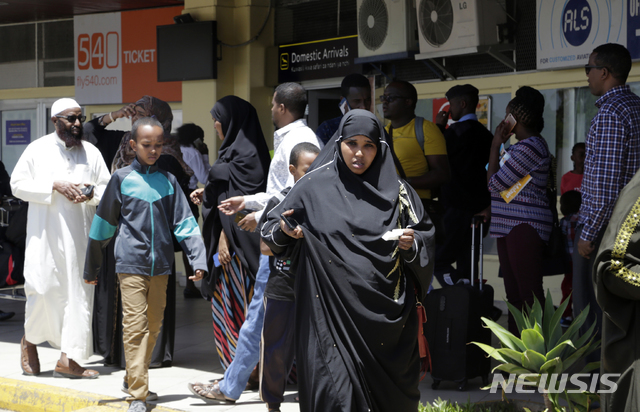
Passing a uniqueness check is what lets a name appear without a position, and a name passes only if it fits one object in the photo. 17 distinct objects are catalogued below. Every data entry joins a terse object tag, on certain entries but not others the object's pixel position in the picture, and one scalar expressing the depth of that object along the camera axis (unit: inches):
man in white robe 433.7
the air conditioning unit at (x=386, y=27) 634.8
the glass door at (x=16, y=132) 1024.2
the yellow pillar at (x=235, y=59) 754.2
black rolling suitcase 392.8
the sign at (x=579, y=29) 530.9
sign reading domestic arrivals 706.2
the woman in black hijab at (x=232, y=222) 406.6
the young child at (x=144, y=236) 366.6
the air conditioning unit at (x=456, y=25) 583.8
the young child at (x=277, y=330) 339.6
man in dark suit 470.0
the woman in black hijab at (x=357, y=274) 261.7
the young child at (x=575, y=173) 577.0
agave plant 304.0
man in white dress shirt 366.9
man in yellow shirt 423.5
